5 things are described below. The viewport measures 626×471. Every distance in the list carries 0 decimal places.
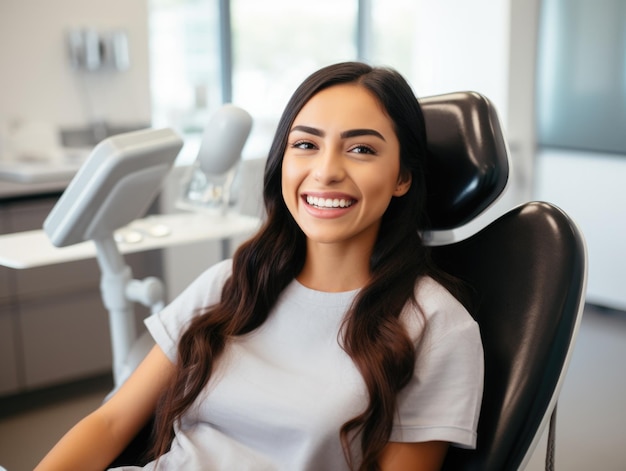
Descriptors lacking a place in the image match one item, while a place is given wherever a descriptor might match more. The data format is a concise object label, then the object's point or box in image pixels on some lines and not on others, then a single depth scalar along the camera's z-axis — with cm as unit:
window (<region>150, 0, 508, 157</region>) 416
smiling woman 112
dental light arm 170
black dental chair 115
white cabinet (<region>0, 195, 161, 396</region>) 279
